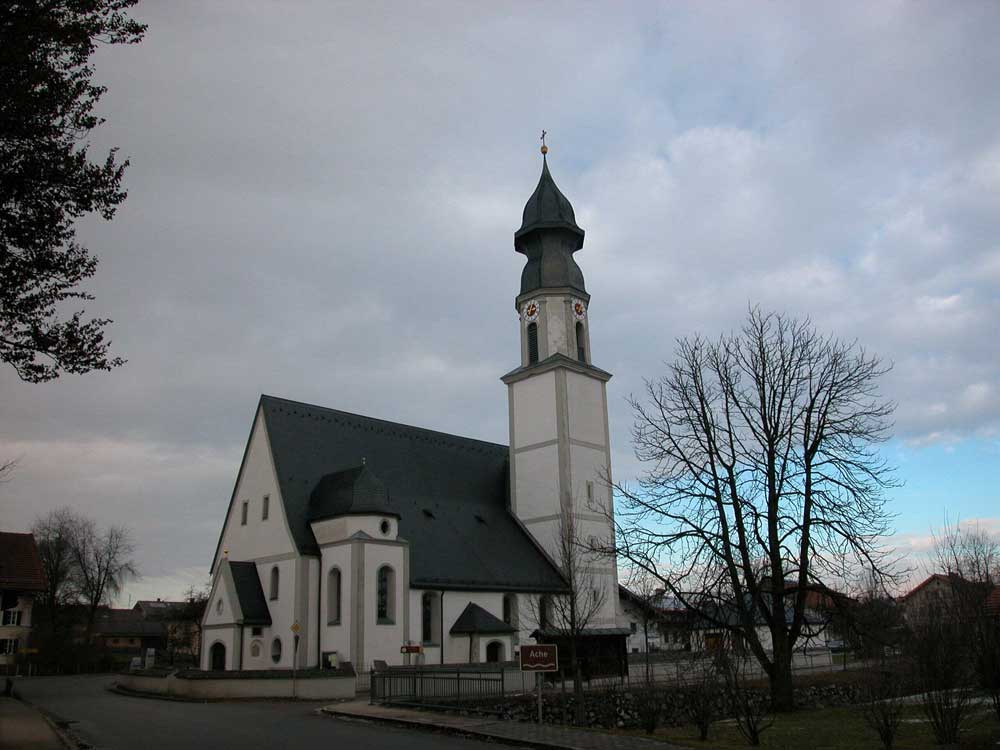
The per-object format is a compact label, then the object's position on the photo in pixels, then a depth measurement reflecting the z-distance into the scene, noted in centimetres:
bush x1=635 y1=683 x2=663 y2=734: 1694
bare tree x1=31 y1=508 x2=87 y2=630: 7000
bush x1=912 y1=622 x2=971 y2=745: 1440
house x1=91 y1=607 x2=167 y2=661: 9216
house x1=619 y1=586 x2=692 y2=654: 2222
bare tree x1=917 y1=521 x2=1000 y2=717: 2134
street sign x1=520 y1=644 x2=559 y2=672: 1945
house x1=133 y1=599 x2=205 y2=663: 7056
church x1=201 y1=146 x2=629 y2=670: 3388
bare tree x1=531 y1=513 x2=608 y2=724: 2973
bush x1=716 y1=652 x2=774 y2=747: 1504
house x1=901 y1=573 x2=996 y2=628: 2510
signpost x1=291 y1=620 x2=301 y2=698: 2923
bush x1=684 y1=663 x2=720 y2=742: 1609
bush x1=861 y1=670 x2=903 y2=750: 1403
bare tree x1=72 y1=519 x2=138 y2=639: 7406
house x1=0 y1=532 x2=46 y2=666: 3800
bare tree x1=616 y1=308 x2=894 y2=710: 2152
